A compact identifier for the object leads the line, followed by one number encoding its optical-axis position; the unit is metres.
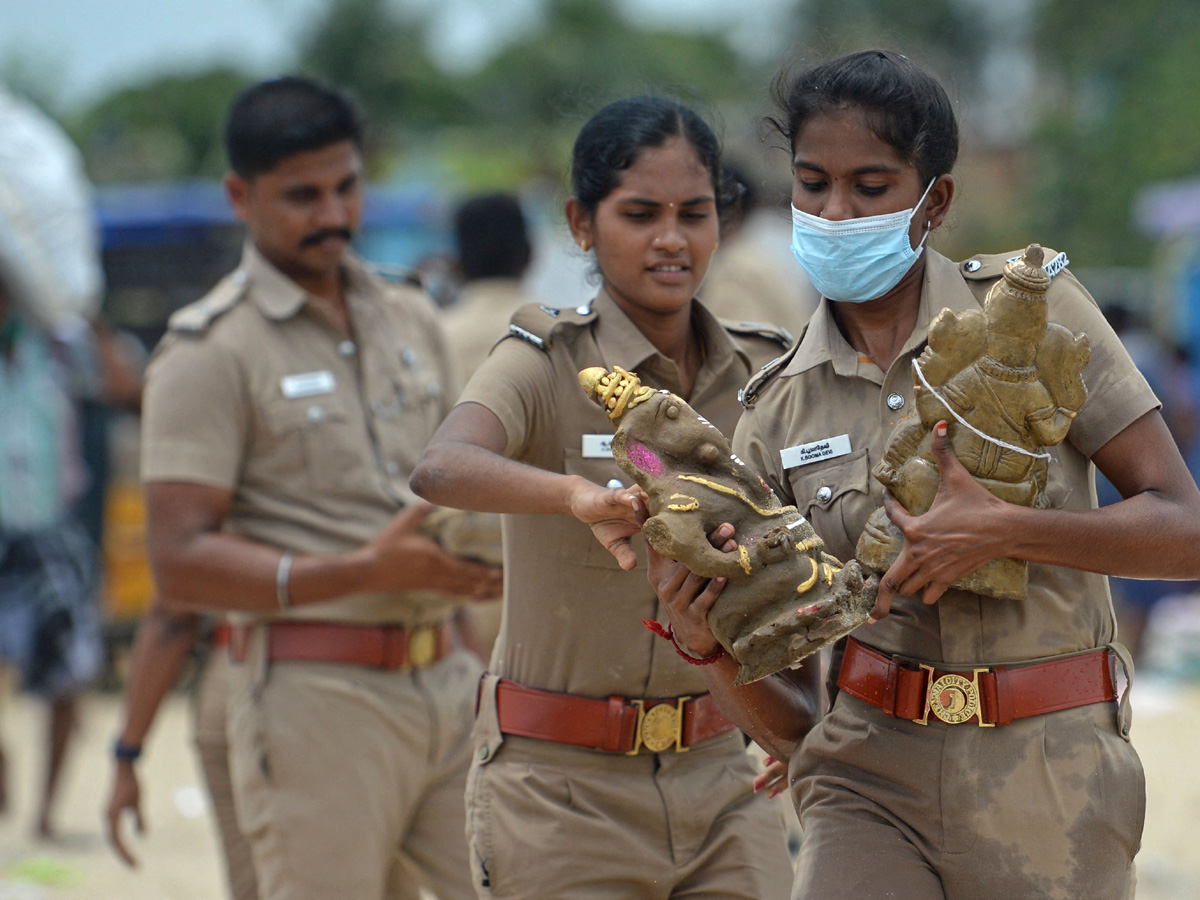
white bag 15.57
